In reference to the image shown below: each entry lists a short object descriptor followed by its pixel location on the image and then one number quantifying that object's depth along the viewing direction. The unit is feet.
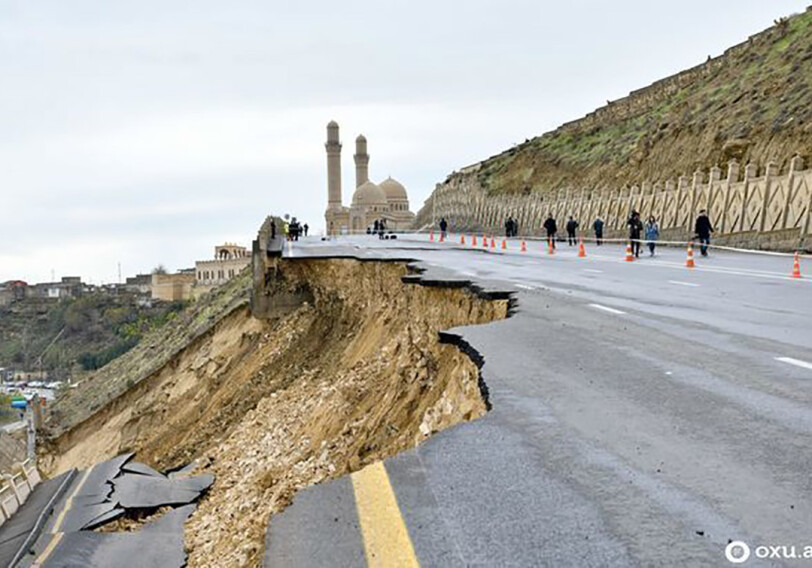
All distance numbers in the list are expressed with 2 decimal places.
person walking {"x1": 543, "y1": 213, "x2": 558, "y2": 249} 141.81
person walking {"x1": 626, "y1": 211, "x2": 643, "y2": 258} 101.79
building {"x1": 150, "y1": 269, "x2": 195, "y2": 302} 471.62
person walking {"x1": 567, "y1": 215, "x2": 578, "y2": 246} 144.25
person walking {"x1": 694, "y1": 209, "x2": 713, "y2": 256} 97.75
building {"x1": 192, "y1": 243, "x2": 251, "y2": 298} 436.76
